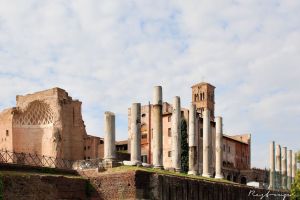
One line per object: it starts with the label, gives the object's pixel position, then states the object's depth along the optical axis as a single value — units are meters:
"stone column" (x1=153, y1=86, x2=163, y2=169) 31.05
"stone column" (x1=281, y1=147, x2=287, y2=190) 49.97
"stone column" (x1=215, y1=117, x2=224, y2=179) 39.53
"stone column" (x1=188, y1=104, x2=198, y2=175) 36.50
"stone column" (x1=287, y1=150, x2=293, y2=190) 51.72
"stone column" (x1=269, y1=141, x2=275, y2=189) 47.88
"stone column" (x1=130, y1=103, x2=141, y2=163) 29.55
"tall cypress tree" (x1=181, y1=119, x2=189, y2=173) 47.19
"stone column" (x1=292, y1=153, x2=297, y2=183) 53.22
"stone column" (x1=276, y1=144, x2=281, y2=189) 49.44
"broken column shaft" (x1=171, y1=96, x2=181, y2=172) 33.78
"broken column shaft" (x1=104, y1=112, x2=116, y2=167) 28.56
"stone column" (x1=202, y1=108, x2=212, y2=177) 36.81
